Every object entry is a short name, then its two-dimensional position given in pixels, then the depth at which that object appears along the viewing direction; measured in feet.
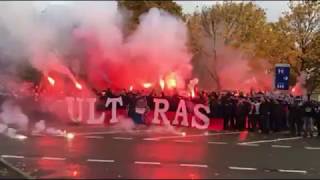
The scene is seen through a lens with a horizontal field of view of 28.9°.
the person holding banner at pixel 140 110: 75.10
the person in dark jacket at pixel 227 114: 76.36
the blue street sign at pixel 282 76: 76.69
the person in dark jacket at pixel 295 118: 72.57
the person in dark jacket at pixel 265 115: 74.02
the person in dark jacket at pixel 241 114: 75.41
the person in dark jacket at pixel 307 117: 71.97
